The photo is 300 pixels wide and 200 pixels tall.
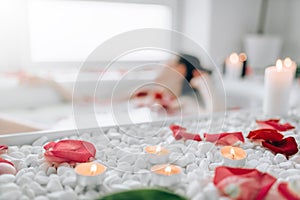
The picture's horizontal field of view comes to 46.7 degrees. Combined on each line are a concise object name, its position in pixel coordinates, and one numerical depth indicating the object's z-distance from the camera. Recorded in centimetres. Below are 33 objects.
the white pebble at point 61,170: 74
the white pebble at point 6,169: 73
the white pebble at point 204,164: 78
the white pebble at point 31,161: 80
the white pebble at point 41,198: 62
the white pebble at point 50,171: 75
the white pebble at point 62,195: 63
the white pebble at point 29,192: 64
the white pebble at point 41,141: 93
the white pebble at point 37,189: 65
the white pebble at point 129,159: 81
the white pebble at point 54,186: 66
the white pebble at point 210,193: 63
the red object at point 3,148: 86
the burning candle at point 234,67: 201
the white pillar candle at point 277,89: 124
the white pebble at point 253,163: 80
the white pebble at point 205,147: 87
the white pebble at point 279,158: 83
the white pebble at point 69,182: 69
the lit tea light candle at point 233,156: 79
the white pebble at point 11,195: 62
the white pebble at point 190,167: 77
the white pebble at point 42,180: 69
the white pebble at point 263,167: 77
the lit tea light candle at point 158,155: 80
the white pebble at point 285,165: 79
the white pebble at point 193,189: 65
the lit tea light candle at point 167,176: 69
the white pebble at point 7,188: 65
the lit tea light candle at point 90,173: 67
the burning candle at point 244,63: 218
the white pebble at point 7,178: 69
